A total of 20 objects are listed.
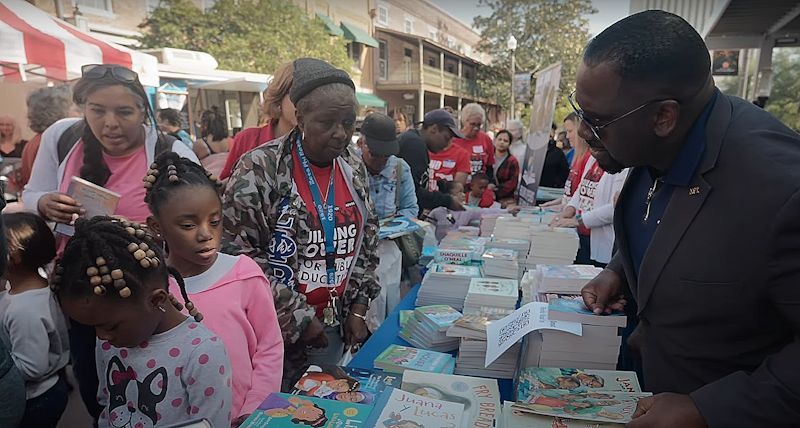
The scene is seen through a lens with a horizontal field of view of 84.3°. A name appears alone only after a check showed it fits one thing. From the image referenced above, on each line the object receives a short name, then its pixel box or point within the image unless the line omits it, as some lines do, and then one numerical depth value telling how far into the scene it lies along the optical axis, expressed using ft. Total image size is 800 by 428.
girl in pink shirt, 4.29
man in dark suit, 2.68
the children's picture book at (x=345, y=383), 4.44
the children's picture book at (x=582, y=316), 4.85
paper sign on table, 4.82
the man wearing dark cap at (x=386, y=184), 9.72
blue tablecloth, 5.51
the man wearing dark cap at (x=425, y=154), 12.86
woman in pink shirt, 5.97
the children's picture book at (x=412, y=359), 5.48
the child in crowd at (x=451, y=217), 13.64
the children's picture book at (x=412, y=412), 3.39
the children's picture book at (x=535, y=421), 3.42
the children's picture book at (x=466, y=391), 3.87
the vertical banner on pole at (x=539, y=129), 13.52
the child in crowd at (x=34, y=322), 5.49
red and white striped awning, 11.33
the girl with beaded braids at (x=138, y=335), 3.39
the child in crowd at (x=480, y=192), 16.03
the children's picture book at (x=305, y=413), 3.26
